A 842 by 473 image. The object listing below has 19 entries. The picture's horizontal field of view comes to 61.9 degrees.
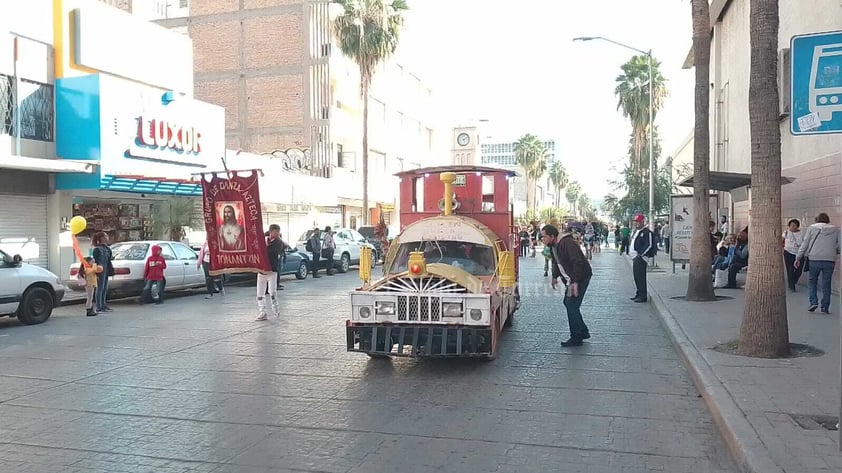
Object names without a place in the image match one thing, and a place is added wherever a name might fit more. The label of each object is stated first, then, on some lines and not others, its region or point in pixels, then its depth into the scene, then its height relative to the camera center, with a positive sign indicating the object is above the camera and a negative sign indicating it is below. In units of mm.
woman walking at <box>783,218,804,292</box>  14428 -452
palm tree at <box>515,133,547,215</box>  87750 +8872
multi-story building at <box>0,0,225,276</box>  19078 +2838
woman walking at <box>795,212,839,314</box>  11766 -472
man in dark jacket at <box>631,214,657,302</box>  14500 -565
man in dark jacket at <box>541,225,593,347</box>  10109 -742
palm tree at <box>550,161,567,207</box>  120250 +8480
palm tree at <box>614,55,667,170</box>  48469 +9190
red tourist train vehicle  8430 -699
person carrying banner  13266 -1065
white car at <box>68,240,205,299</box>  16141 -956
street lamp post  28219 +2573
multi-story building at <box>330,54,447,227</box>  40219 +6509
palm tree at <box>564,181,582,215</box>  149750 +7304
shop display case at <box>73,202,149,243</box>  21648 +257
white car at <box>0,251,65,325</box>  12562 -1159
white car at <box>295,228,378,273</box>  25688 -752
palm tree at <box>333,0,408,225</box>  34562 +9630
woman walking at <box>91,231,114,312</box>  14688 -654
